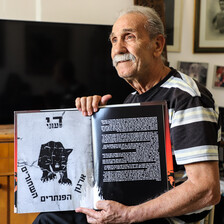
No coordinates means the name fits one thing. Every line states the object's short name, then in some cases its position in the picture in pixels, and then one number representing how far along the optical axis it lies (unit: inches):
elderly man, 34.5
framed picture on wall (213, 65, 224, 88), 102.0
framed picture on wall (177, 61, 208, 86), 103.0
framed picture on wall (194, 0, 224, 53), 101.1
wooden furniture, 70.4
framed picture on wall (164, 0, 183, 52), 100.9
